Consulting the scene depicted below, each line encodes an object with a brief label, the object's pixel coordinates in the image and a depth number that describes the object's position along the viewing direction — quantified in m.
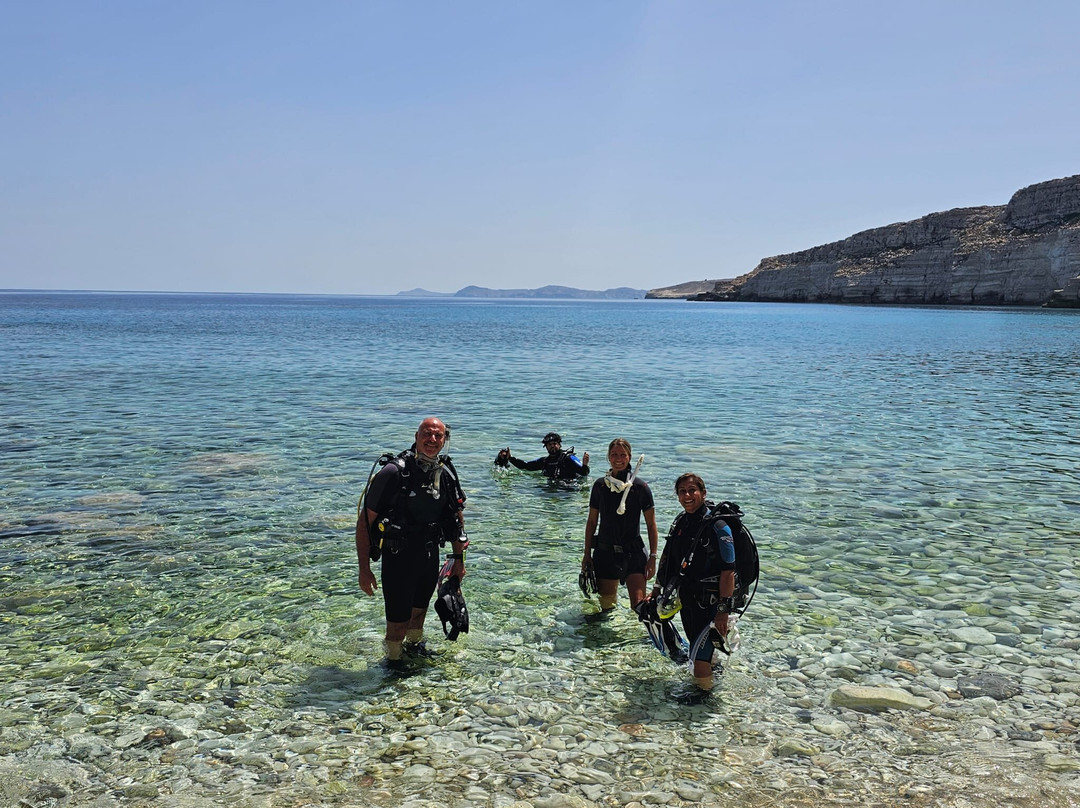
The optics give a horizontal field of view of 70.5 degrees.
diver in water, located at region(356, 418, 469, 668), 6.81
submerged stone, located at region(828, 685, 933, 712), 6.65
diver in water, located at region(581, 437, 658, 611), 7.95
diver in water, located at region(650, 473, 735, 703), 6.45
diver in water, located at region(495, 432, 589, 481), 15.00
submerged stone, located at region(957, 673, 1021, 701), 6.84
